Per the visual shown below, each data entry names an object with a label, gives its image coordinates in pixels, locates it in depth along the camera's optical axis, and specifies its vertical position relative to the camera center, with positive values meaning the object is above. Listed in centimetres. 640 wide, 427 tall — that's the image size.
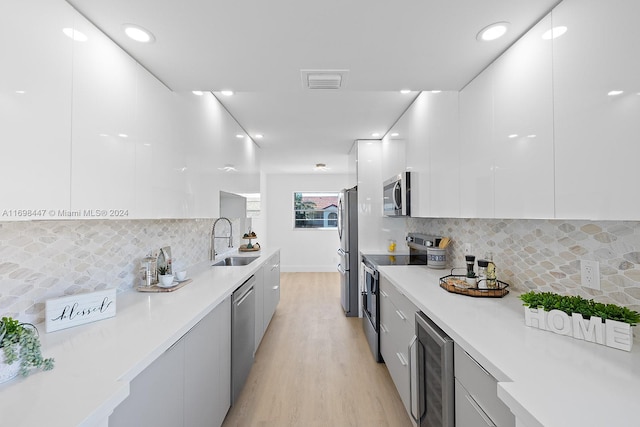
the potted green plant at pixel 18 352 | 91 -40
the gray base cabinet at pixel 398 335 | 197 -86
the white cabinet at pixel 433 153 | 209 +52
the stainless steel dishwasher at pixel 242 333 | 217 -88
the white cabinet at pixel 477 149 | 167 +41
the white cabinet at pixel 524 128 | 125 +41
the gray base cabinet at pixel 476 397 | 102 -64
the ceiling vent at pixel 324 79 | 181 +86
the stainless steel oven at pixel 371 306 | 294 -90
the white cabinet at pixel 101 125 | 120 +41
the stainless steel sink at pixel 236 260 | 341 -46
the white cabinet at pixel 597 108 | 91 +36
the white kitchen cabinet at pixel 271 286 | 346 -83
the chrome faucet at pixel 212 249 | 338 -32
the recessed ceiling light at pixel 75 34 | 115 +71
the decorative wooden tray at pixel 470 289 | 179 -42
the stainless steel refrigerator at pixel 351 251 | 421 -43
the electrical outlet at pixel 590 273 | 133 -24
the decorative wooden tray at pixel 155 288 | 196 -44
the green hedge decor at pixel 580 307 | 109 -34
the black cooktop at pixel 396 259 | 309 -42
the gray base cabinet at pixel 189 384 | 111 -73
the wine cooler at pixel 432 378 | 138 -80
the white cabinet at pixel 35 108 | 93 +36
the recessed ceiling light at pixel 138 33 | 137 +85
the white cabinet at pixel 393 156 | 317 +72
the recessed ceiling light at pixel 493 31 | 137 +86
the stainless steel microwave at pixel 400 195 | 289 +24
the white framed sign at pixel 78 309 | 128 -39
